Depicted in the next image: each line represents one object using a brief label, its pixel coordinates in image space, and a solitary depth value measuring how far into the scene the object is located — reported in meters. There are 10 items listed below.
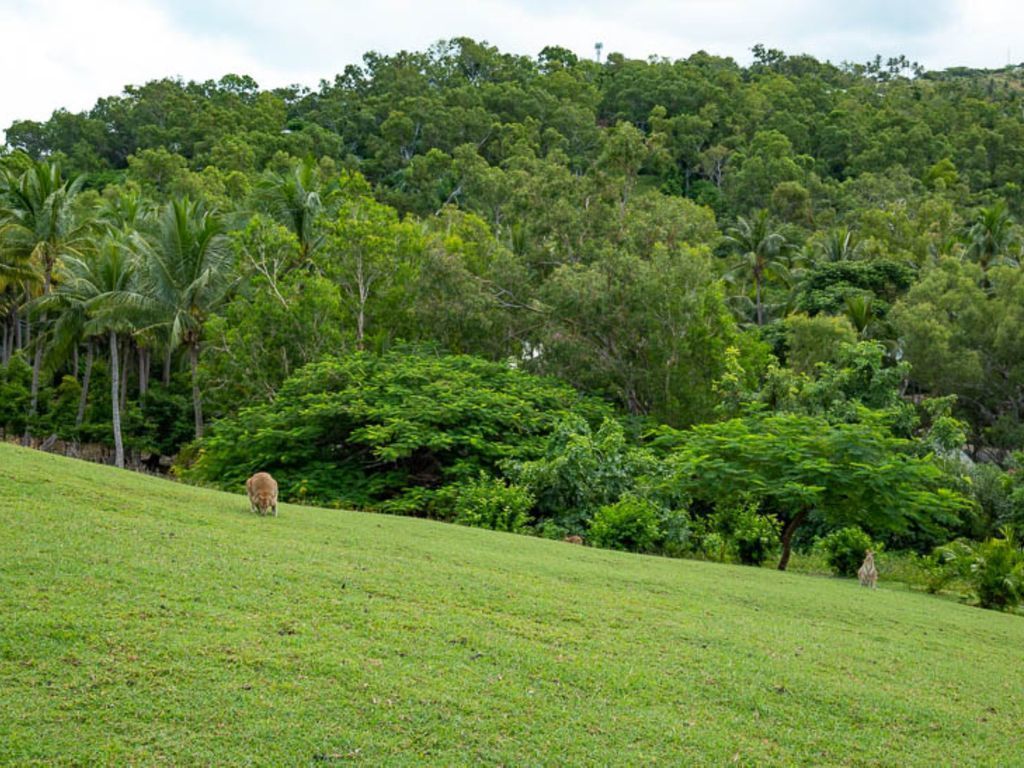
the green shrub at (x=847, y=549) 16.77
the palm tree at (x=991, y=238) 43.81
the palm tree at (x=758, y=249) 50.03
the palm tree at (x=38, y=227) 34.56
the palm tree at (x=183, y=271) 30.48
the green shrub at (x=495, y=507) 18.58
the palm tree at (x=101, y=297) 30.73
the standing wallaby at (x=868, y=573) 14.68
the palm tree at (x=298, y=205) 32.94
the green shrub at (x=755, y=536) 17.52
